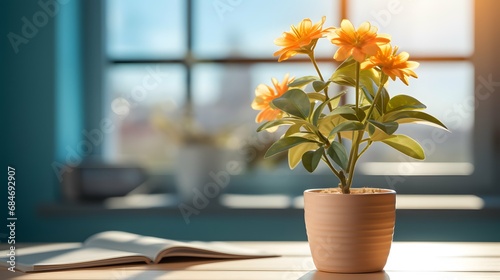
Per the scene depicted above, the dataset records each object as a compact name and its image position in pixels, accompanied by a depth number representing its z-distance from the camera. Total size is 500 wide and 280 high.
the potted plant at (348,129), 1.50
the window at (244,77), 3.13
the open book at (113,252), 1.66
